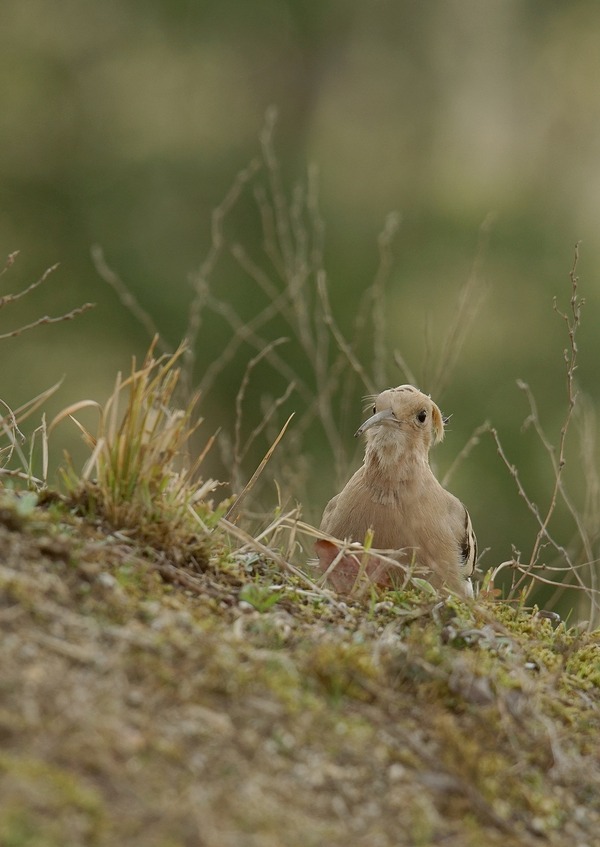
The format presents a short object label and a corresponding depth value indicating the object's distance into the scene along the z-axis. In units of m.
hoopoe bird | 8.87
